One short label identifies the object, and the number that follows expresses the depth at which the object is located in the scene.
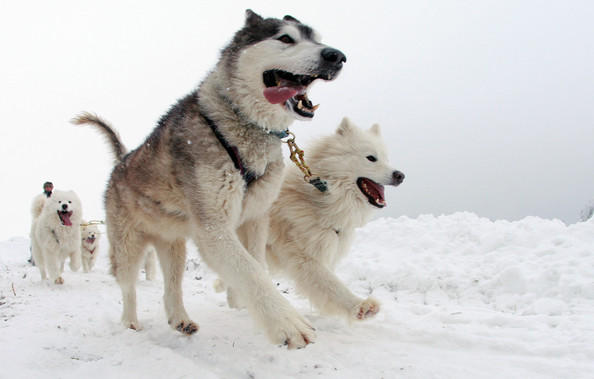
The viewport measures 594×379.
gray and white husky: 2.38
